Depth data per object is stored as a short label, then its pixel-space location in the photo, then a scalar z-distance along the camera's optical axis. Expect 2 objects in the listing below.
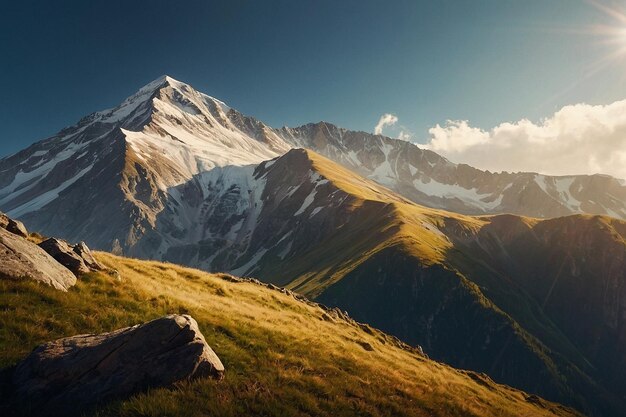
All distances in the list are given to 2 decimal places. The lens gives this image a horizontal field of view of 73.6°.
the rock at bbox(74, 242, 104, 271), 21.95
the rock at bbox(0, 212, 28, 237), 21.11
